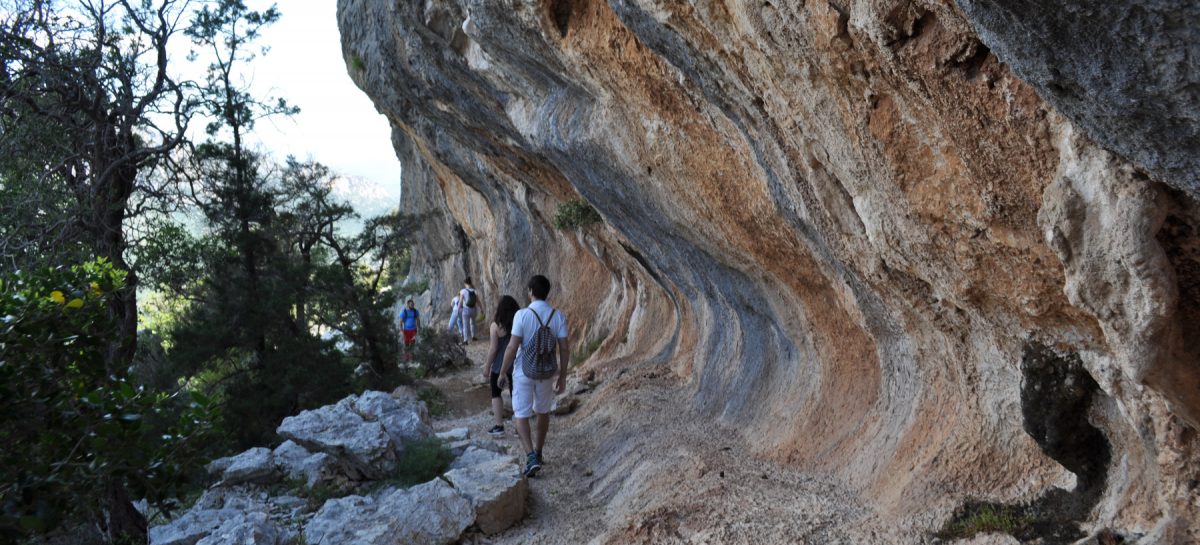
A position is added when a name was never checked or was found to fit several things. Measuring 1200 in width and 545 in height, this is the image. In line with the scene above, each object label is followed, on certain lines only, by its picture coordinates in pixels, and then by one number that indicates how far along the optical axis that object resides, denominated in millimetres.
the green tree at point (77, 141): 6516
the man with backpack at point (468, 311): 18525
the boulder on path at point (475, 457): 7516
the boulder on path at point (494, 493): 6008
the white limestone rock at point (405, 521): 5781
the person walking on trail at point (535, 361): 7004
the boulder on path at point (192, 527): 6441
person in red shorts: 17406
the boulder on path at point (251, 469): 8086
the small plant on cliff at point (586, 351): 15070
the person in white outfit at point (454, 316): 19359
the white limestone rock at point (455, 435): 8812
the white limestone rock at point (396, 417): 8648
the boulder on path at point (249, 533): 5691
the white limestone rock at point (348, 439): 7855
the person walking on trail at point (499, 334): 7891
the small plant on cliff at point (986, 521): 3992
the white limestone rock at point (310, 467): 7918
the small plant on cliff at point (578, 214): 12000
